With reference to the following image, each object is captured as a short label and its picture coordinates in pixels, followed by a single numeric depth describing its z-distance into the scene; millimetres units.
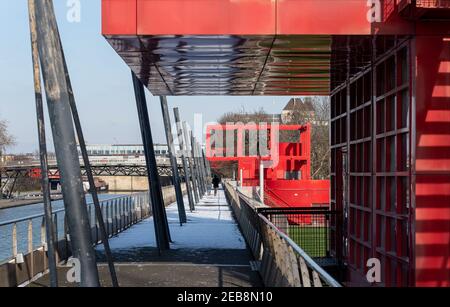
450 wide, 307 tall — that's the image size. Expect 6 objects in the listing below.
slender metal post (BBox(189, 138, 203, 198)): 65387
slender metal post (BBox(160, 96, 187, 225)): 31056
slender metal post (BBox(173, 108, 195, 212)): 39853
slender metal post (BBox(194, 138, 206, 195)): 74875
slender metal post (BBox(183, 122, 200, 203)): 52125
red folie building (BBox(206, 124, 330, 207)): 44375
